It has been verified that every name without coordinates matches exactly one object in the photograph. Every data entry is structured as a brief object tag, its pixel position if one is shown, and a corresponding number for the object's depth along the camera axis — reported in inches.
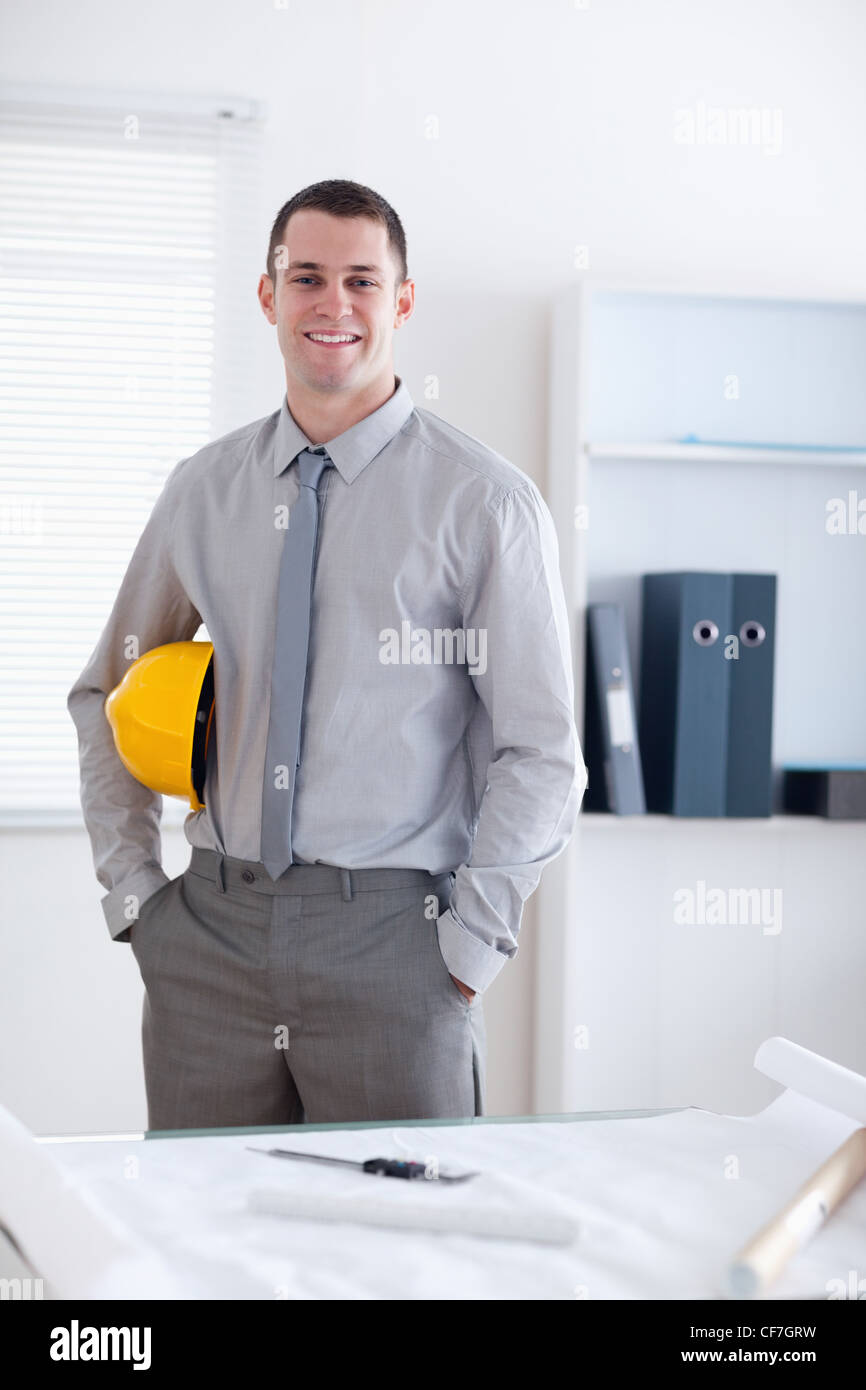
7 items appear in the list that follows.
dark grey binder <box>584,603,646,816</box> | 102.2
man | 65.6
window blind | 106.3
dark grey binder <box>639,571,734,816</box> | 101.7
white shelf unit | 110.2
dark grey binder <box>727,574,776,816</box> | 103.3
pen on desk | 41.1
